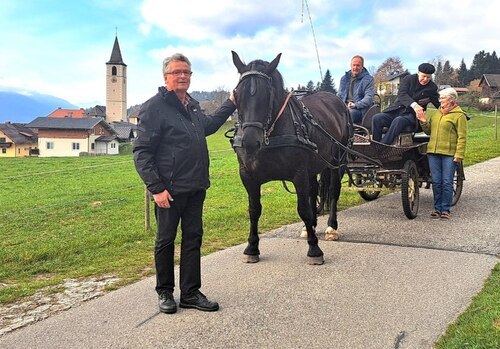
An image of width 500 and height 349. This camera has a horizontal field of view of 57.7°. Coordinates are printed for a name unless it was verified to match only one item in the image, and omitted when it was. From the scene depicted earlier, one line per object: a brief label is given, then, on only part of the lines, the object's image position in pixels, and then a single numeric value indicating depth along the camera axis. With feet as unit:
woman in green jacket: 25.25
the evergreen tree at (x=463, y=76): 324.60
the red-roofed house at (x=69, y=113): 395.96
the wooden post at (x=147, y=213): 24.82
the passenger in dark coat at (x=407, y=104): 26.20
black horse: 15.01
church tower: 419.74
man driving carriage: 27.63
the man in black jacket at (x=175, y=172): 12.50
